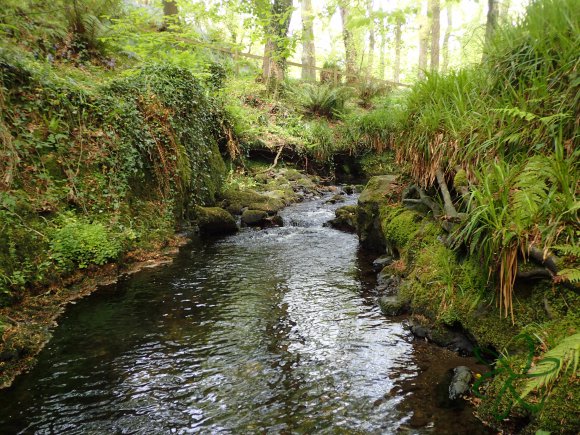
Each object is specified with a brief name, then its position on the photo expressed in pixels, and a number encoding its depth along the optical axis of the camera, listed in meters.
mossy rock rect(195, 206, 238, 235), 8.14
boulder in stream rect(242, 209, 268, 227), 8.98
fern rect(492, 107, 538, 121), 3.45
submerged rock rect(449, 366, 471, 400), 2.91
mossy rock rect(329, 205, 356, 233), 8.58
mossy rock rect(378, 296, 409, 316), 4.43
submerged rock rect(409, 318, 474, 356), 3.50
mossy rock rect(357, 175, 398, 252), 6.79
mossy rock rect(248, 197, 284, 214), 9.57
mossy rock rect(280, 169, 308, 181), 13.35
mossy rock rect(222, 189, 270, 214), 9.75
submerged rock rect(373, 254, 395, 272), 5.96
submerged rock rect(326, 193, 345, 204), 11.09
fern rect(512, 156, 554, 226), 2.98
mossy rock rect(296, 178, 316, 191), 12.64
